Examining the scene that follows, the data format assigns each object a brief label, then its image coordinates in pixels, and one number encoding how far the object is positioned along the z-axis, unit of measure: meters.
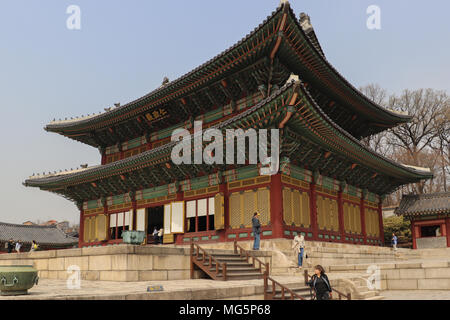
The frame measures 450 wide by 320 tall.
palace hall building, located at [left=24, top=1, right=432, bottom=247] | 19.50
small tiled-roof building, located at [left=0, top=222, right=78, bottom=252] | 48.23
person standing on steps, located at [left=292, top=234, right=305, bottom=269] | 16.86
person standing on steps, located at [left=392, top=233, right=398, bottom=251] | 27.78
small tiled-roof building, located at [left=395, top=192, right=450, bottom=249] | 30.92
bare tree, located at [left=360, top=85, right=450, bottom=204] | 49.25
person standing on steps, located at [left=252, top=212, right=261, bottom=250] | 17.48
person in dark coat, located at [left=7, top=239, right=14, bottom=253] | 41.25
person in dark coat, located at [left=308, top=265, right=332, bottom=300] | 9.65
